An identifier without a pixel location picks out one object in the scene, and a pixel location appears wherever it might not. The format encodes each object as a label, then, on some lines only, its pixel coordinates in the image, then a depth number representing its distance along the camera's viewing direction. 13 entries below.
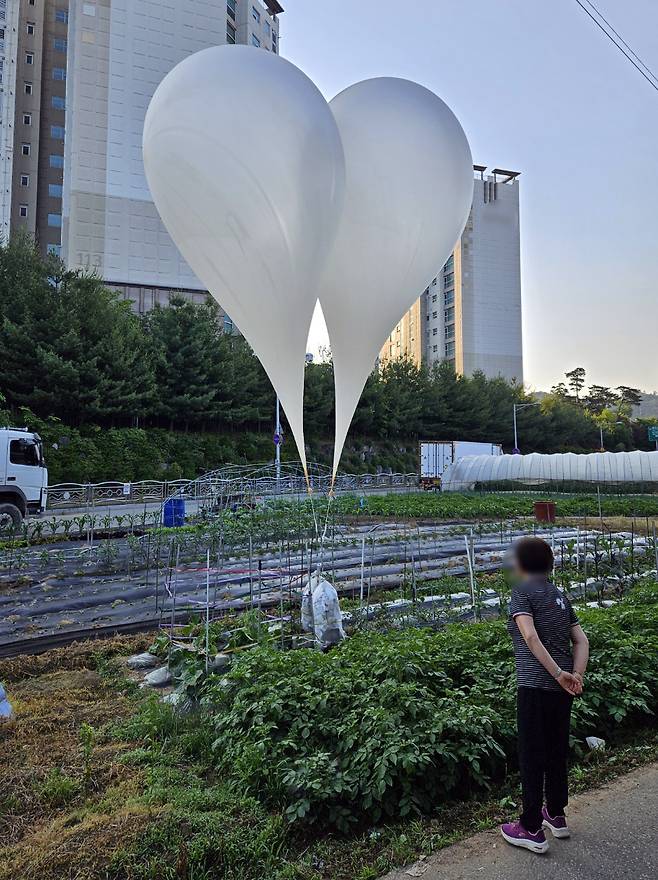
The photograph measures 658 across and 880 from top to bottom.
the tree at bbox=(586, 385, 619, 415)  83.62
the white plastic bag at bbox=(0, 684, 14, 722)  4.36
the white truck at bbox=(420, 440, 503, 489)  35.14
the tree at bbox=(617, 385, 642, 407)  84.75
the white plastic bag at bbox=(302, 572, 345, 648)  5.85
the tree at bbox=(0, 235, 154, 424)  28.44
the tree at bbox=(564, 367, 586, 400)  84.12
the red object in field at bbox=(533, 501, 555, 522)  16.56
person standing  2.92
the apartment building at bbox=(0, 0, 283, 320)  42.00
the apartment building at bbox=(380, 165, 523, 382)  67.25
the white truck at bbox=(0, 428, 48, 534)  16.78
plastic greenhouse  30.80
